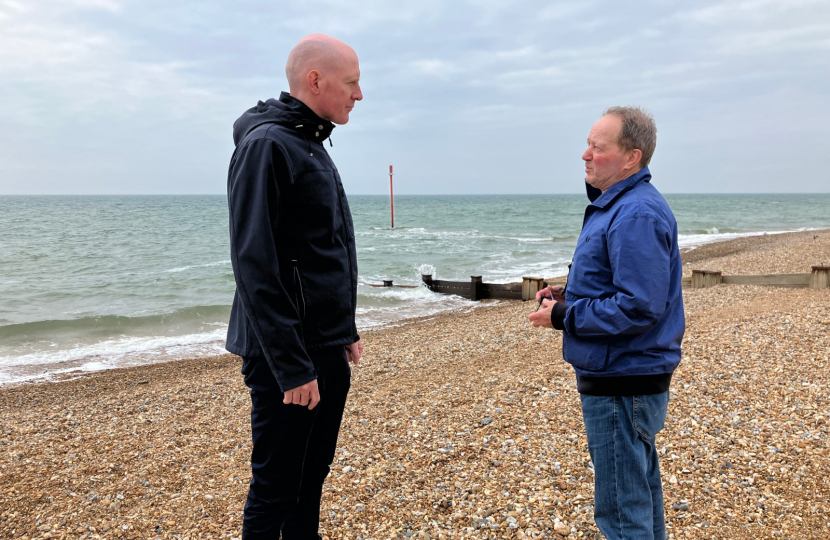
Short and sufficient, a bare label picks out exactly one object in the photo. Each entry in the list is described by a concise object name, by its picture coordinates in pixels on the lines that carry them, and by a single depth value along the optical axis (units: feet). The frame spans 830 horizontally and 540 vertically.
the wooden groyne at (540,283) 30.73
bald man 6.13
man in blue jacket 6.19
